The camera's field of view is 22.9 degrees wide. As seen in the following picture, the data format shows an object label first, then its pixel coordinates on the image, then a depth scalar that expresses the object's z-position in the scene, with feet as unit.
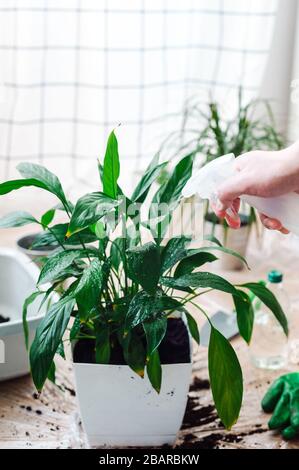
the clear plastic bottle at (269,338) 4.84
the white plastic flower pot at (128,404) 3.72
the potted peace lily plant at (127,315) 3.43
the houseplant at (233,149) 6.14
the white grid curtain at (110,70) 6.84
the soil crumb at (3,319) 4.66
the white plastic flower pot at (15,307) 4.17
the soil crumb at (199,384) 4.52
